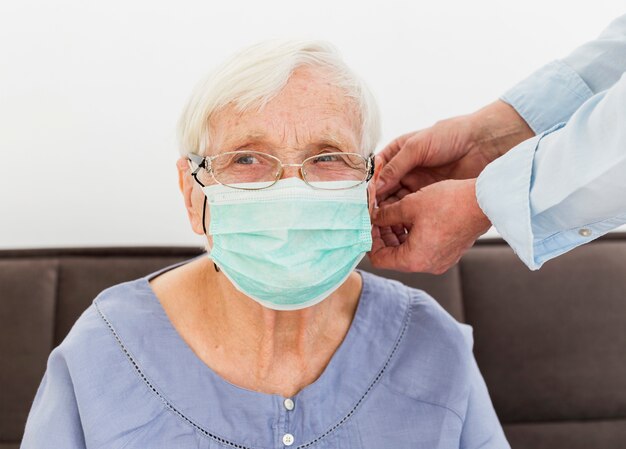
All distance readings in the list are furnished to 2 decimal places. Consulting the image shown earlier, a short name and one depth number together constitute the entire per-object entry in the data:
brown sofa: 1.93
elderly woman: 1.22
